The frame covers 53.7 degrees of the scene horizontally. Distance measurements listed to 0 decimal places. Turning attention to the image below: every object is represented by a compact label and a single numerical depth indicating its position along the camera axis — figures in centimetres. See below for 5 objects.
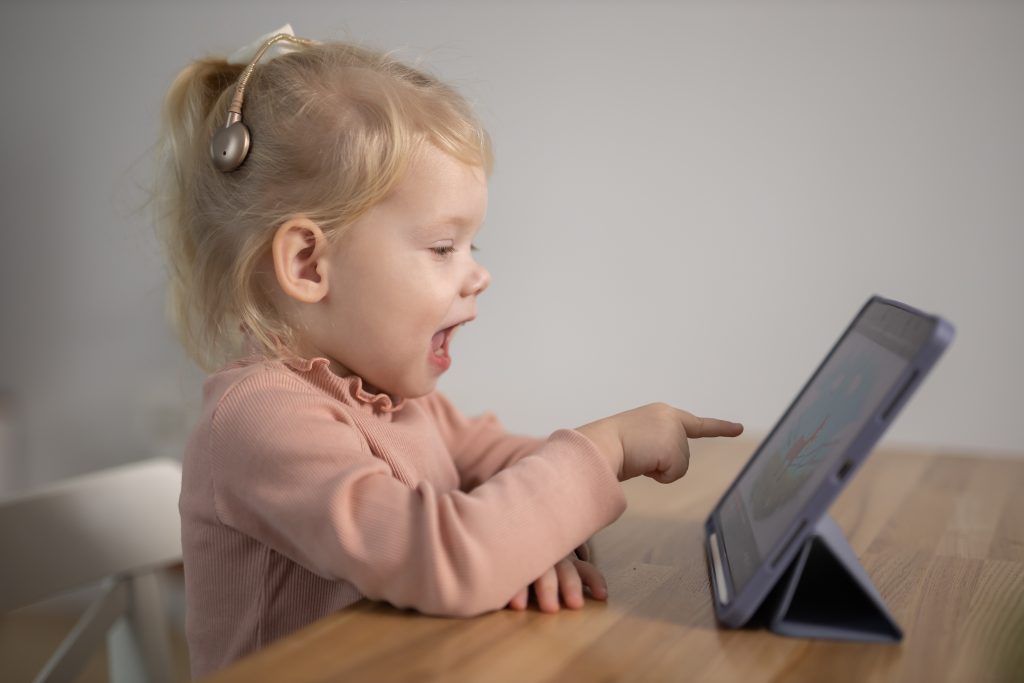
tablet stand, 56
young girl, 62
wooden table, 52
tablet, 51
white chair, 90
